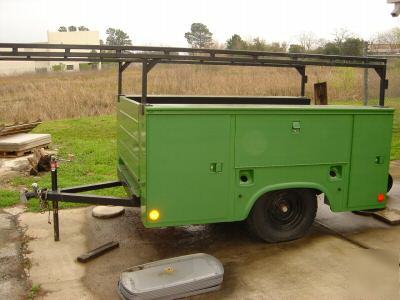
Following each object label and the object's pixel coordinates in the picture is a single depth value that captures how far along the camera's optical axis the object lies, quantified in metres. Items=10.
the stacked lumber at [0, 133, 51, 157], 9.73
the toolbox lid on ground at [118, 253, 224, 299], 4.00
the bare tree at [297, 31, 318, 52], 33.63
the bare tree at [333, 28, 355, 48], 32.66
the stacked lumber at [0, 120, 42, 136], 10.27
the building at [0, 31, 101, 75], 70.25
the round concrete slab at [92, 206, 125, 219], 6.26
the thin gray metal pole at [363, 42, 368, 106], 10.88
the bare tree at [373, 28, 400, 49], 17.84
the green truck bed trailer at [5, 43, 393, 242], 4.55
